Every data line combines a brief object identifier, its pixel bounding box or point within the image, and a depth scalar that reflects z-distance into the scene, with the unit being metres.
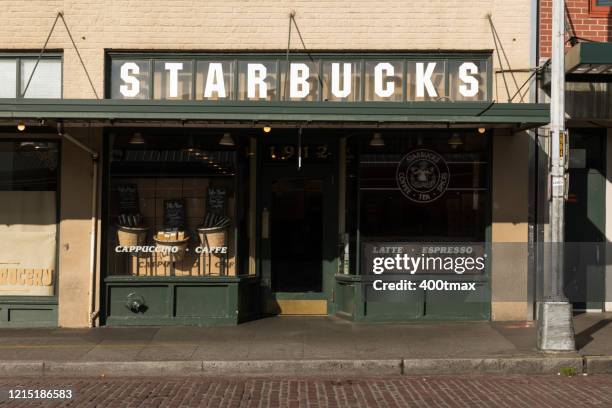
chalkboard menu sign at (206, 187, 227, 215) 11.02
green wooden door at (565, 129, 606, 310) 11.48
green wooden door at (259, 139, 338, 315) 11.51
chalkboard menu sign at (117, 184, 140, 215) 10.95
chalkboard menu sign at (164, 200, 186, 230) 10.99
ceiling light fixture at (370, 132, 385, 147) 10.84
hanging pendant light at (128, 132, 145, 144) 10.80
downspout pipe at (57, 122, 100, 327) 10.75
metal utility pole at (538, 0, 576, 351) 8.62
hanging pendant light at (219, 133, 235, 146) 10.67
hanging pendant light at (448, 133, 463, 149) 10.96
